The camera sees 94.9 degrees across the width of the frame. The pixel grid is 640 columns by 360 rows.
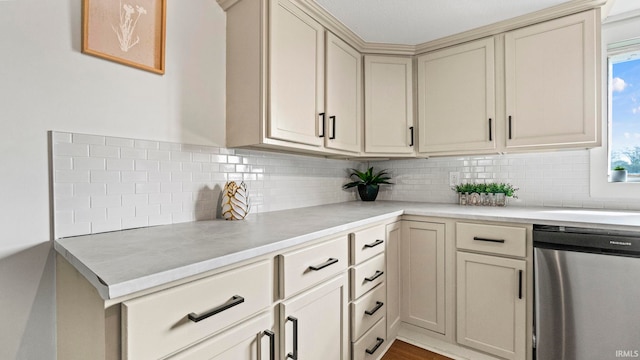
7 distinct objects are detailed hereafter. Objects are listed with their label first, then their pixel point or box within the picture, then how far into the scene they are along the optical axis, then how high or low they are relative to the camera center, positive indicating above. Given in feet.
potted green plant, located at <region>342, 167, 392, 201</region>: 8.88 -0.22
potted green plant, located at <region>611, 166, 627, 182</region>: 6.47 +0.03
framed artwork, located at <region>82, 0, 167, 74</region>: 3.92 +2.10
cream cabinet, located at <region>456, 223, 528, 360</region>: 5.48 -2.21
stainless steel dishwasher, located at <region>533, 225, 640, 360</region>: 4.61 -1.96
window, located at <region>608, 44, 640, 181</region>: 6.59 +1.51
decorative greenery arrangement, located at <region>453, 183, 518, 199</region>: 7.29 -0.32
